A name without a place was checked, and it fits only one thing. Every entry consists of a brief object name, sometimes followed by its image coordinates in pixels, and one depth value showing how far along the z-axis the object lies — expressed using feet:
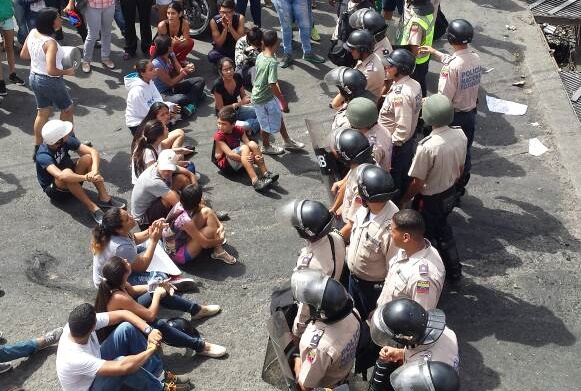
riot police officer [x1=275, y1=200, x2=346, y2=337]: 18.24
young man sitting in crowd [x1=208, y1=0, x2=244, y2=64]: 34.68
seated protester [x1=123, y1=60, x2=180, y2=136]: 29.53
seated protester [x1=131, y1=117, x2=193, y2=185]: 26.68
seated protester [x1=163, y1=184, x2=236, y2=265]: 24.12
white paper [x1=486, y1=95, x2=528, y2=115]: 33.42
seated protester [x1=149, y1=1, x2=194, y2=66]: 34.65
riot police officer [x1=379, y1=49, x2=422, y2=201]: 24.91
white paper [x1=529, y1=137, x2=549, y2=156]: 30.60
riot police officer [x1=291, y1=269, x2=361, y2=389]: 15.97
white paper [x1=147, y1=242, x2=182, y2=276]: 23.35
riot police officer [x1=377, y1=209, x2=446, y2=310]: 17.79
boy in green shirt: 29.45
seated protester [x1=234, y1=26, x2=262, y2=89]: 33.19
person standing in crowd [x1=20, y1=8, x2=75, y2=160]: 28.99
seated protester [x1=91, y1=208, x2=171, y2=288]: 21.54
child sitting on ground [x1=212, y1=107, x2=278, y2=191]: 28.63
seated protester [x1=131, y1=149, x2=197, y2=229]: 24.99
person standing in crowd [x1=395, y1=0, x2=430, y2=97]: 29.60
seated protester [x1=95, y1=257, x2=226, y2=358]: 19.58
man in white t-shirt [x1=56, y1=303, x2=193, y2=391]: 17.69
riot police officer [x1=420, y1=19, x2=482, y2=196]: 25.79
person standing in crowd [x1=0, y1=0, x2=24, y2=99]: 33.37
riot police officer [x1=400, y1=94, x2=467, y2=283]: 22.33
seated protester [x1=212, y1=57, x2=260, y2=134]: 30.91
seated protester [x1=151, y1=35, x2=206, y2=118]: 33.01
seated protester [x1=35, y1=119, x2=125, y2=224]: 26.63
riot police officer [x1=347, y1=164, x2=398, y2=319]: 19.27
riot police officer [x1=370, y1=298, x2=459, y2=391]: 15.23
